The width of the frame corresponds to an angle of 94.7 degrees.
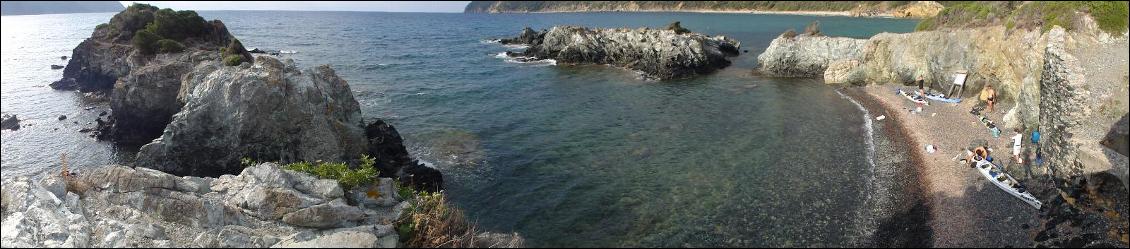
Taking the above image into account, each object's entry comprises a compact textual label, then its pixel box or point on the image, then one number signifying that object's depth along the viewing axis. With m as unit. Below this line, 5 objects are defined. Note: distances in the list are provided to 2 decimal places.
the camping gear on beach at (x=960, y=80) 39.31
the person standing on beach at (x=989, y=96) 35.05
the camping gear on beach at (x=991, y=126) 30.31
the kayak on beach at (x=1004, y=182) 21.93
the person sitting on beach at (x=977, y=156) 26.03
